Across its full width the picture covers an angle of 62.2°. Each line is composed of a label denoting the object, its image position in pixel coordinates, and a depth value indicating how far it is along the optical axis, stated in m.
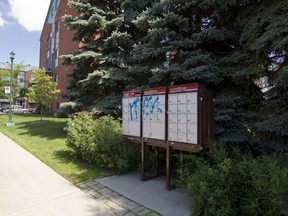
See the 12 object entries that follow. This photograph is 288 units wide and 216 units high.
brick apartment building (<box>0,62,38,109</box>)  57.69
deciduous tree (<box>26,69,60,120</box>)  18.25
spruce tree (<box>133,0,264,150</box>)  5.22
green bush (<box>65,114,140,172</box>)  5.85
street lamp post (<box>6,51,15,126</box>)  16.67
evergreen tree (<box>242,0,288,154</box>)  4.32
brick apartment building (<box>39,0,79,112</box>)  26.45
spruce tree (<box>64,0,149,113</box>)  9.43
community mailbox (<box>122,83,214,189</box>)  4.31
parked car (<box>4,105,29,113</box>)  43.56
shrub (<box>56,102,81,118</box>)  10.13
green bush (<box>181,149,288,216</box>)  3.06
